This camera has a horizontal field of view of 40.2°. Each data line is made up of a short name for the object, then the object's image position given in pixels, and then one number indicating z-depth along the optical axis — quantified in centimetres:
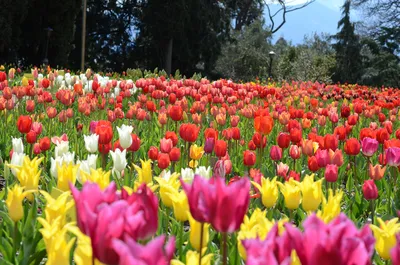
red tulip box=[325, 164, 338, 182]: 248
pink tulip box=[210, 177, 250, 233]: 106
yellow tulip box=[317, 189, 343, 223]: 160
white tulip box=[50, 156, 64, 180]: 232
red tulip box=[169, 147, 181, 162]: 276
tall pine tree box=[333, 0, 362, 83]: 3666
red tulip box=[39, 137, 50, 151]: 299
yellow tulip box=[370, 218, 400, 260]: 133
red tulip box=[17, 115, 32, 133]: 307
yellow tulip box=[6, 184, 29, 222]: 166
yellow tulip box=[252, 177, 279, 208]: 187
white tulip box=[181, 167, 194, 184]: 226
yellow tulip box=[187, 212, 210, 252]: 142
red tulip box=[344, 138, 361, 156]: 303
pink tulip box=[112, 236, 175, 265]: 71
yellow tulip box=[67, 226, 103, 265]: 101
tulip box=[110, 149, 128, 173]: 246
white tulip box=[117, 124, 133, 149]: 282
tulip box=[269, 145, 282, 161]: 307
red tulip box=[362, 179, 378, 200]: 224
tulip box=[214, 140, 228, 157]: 290
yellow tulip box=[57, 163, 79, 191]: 181
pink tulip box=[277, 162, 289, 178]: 275
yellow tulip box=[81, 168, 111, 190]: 169
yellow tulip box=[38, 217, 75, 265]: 115
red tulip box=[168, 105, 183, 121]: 401
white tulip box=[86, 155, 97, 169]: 233
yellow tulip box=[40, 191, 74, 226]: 142
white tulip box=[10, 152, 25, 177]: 230
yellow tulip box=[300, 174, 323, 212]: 181
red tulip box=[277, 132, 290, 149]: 329
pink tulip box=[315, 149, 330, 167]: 276
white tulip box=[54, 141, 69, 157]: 275
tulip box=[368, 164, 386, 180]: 266
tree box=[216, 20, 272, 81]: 3469
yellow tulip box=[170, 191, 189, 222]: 158
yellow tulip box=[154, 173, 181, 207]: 168
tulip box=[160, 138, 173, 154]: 282
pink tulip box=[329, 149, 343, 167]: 276
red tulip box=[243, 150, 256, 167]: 290
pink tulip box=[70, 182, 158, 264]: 89
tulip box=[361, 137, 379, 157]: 306
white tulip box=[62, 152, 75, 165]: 238
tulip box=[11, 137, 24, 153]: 277
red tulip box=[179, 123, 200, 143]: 308
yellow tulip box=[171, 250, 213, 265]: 115
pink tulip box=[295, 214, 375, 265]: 79
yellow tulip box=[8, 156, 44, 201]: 192
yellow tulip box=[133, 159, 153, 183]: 205
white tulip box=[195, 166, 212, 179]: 217
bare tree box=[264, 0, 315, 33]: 3906
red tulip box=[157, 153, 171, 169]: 255
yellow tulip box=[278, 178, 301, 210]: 188
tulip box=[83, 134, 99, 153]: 294
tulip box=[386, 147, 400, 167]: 273
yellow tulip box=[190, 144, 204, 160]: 284
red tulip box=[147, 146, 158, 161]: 277
